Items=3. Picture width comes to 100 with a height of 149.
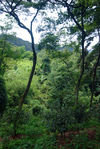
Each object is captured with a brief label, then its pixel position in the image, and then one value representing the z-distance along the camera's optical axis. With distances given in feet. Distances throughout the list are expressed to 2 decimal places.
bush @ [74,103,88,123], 19.76
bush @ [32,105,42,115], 36.86
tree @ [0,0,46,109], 19.71
